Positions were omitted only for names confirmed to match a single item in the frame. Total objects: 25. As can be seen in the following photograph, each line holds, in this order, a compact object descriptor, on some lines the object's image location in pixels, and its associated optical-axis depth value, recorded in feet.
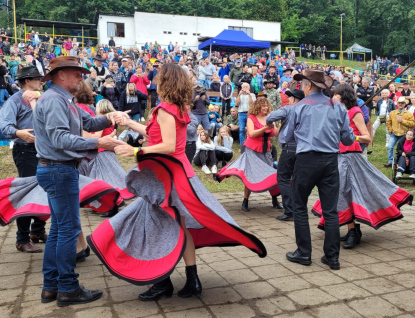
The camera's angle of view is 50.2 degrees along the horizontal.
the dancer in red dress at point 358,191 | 16.97
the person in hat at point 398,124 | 37.50
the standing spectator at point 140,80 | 43.81
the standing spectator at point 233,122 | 42.11
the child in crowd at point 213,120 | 39.60
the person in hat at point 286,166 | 19.60
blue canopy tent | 80.69
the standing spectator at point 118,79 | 44.24
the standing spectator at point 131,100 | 40.73
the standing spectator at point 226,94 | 46.42
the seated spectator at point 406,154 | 33.09
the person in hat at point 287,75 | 51.98
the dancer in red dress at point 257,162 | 22.74
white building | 129.39
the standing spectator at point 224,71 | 59.70
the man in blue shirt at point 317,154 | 14.38
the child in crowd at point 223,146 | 36.81
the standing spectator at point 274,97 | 40.11
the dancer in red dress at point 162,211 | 11.17
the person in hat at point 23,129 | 15.57
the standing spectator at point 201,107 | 36.50
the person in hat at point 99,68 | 44.45
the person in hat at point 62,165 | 11.00
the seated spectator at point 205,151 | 35.70
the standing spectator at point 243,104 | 38.22
